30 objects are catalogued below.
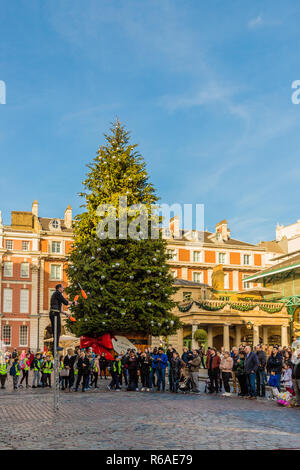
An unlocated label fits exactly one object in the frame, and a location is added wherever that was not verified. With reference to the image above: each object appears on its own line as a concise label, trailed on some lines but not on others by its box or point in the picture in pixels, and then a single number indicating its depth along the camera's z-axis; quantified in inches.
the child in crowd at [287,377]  653.7
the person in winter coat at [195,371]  824.3
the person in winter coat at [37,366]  928.3
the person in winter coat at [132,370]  842.2
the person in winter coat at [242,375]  748.6
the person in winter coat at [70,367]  854.5
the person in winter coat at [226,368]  778.2
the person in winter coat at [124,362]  879.7
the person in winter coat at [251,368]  725.9
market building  1653.5
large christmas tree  1115.9
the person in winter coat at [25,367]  952.9
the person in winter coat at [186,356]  838.2
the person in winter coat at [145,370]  852.6
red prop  1160.8
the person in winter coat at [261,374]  749.9
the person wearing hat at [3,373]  932.6
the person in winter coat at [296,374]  596.7
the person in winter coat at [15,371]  886.7
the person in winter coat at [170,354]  841.5
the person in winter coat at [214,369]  797.9
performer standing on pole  501.7
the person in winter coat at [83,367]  809.4
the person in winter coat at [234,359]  805.5
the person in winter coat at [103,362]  1169.6
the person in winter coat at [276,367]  754.2
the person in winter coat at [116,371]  841.5
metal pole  488.0
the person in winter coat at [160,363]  837.8
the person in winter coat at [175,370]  822.7
